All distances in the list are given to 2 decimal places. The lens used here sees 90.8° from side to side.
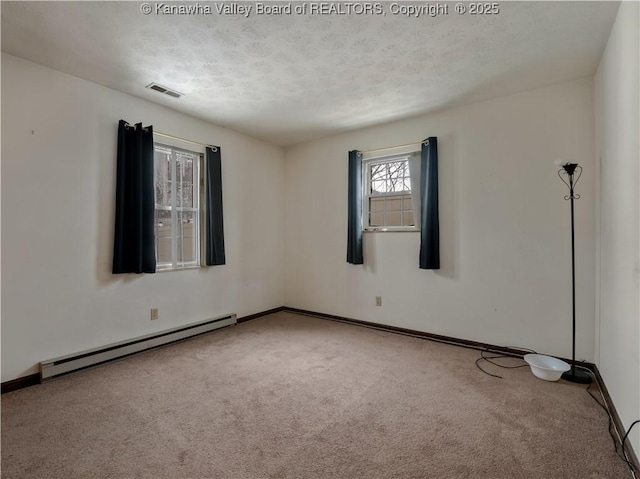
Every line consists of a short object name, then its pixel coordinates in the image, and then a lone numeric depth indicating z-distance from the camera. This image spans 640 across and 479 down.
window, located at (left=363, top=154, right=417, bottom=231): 3.93
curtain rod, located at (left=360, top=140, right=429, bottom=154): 3.60
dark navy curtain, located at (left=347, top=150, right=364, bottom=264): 4.10
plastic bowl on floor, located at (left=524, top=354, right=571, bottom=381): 2.52
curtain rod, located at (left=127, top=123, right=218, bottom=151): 3.38
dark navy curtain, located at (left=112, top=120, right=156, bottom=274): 3.02
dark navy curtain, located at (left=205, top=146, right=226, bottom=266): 3.84
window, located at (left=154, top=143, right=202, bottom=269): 3.53
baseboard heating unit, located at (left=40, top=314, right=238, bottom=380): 2.60
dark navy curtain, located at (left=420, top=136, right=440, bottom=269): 3.53
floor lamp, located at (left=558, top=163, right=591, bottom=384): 2.54
